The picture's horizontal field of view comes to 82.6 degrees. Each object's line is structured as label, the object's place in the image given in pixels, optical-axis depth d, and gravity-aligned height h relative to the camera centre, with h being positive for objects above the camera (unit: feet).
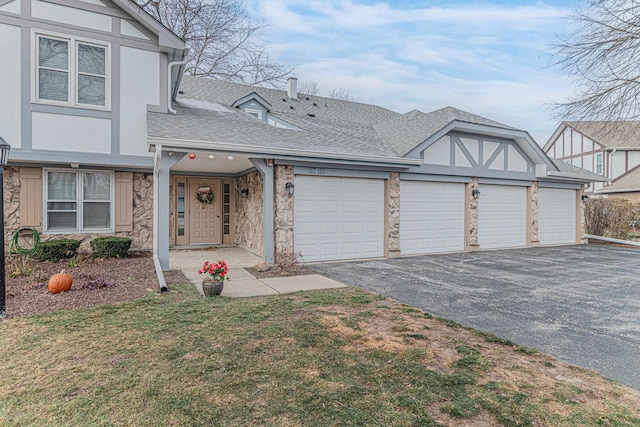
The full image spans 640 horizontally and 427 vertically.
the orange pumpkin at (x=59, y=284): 18.69 -3.78
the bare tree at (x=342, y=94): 100.16 +32.71
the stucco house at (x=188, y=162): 27.25 +4.28
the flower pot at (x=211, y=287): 18.92 -3.93
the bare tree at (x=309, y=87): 92.32 +32.27
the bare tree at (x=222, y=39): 60.64 +30.68
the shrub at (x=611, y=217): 50.42 -0.47
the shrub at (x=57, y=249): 26.58 -2.87
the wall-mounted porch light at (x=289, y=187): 29.07 +1.99
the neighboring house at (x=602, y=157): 79.46 +14.59
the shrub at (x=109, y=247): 28.27 -2.81
